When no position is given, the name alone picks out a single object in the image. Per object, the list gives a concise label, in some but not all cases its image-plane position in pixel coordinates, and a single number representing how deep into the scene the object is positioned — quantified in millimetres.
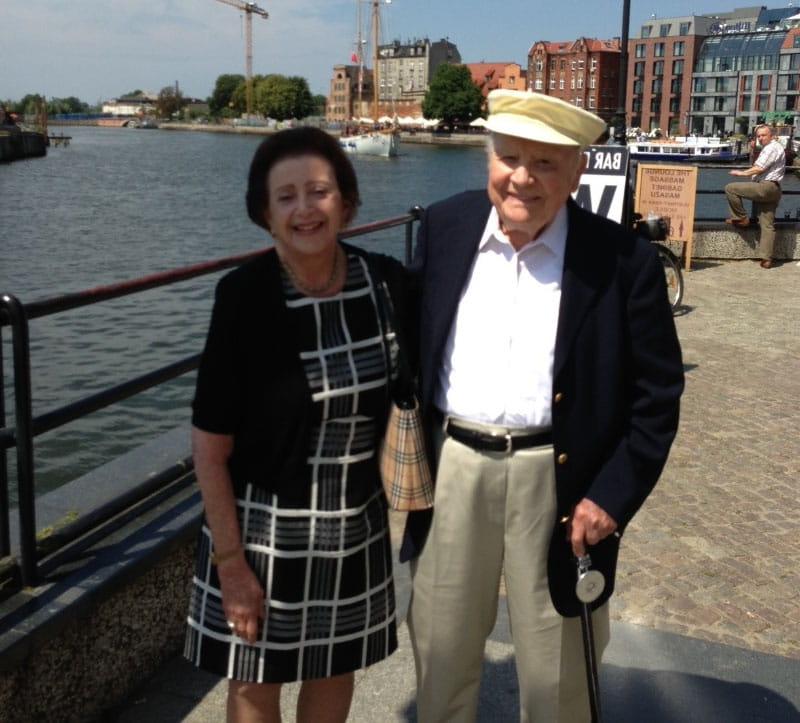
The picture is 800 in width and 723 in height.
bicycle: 9828
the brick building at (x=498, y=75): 147125
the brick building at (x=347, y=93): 159125
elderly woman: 2059
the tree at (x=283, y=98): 160875
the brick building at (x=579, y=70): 128875
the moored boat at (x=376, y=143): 84000
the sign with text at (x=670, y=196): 12211
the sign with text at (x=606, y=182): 6773
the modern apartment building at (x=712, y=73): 120625
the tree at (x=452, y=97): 132875
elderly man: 2217
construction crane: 157750
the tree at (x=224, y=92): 185375
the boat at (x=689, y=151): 76875
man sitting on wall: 12781
